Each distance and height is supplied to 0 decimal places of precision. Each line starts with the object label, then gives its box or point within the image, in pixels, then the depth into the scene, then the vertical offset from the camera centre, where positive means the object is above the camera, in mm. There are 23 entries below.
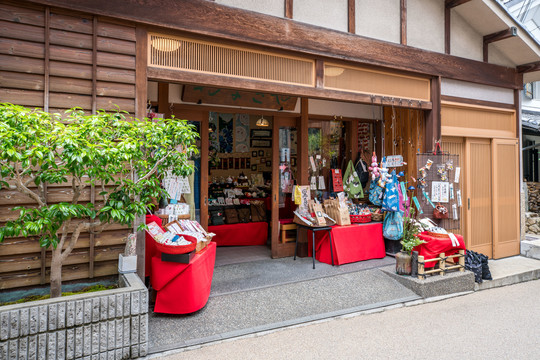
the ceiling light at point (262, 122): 7680 +1383
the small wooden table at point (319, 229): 6286 -748
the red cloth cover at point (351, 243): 6461 -1055
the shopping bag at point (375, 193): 6995 -121
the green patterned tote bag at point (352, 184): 7762 +62
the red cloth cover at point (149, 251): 4836 -885
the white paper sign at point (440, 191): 6348 -68
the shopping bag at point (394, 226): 6812 -742
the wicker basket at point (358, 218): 6938 -615
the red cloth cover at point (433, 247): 5758 -968
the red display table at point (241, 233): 7742 -1043
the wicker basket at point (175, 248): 4188 -733
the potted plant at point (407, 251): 5660 -1031
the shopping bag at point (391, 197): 6484 -181
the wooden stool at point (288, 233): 7125 -927
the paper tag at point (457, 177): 6506 +188
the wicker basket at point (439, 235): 5891 -794
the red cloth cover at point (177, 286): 4203 -1185
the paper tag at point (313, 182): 7695 +101
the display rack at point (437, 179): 6414 +74
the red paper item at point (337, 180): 7787 +147
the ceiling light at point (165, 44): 4477 +1797
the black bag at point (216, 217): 7816 -675
